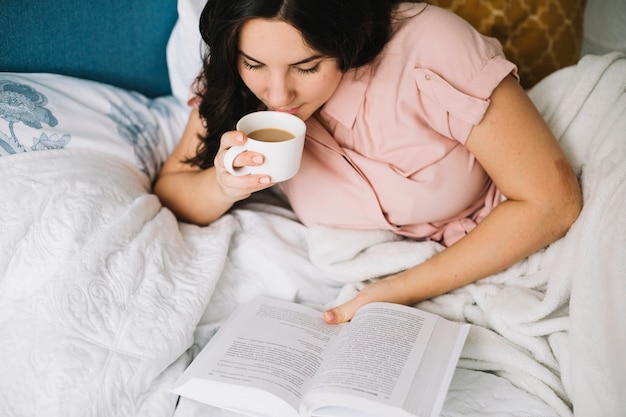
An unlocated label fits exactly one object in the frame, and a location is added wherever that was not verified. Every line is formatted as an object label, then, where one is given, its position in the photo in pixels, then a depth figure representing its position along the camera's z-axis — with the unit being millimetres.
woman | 1049
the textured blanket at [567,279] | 936
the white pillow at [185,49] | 1407
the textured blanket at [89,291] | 929
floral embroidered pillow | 1191
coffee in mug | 1093
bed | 954
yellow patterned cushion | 1437
